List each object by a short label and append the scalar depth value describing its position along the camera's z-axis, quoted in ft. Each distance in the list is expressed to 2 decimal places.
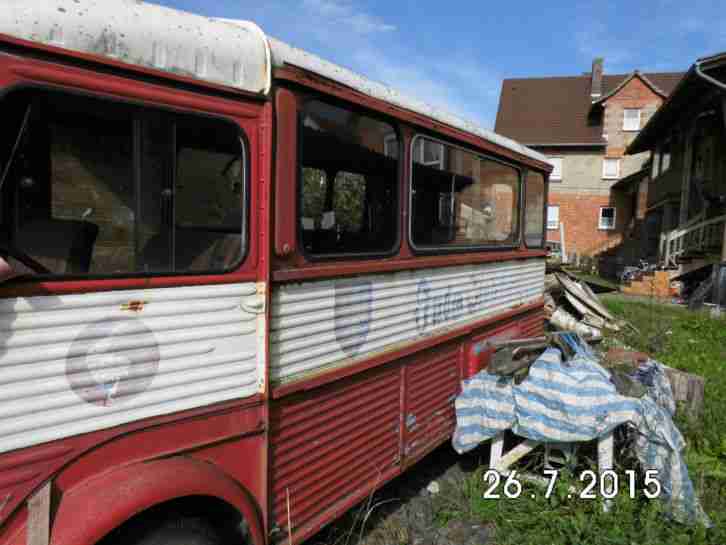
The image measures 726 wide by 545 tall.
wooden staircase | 41.88
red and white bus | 5.09
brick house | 85.56
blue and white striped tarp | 10.18
